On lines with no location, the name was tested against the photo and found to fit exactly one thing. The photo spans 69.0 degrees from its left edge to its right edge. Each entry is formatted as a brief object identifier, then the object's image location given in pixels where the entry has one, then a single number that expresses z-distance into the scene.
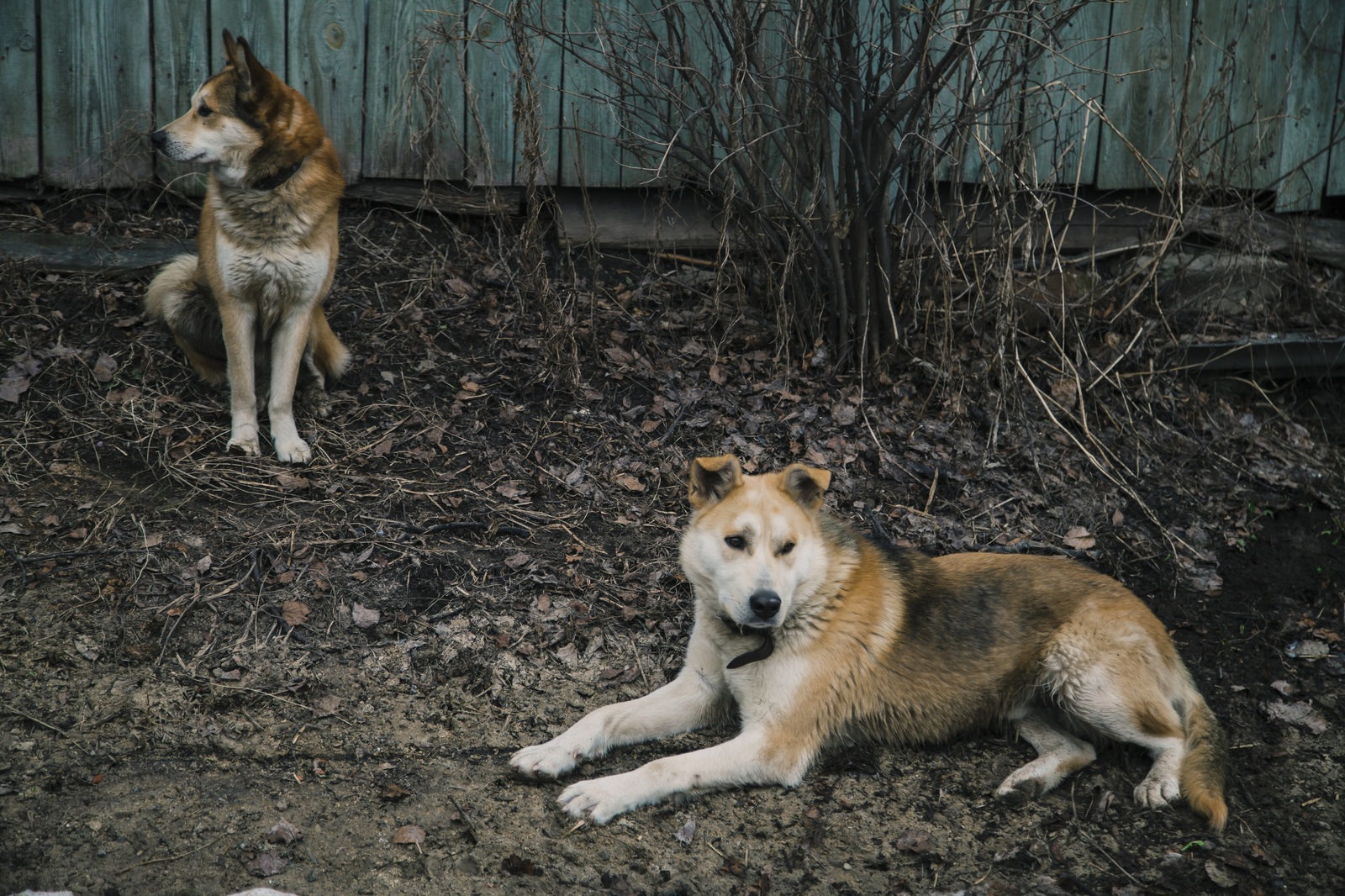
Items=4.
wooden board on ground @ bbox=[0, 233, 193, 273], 6.07
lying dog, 3.63
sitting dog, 4.96
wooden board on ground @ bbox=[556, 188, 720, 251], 6.95
